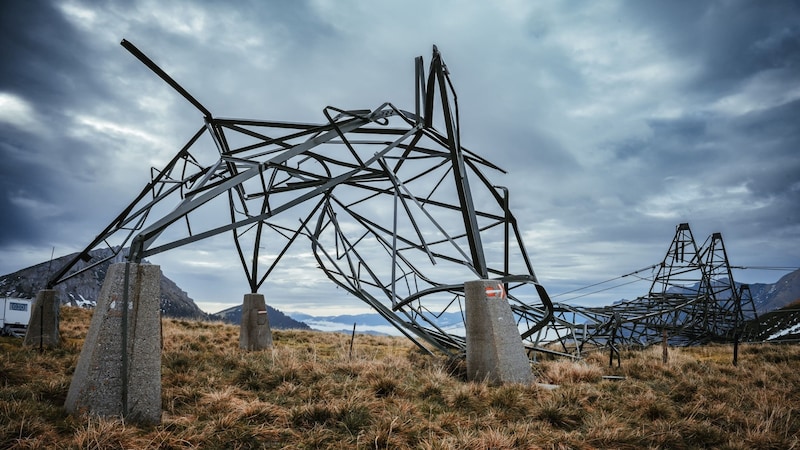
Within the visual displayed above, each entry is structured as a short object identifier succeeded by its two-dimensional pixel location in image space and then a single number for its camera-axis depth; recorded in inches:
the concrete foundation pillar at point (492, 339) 346.6
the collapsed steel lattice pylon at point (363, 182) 343.9
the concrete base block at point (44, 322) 458.0
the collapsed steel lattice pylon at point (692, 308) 889.5
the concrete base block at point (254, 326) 534.9
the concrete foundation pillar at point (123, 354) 232.8
